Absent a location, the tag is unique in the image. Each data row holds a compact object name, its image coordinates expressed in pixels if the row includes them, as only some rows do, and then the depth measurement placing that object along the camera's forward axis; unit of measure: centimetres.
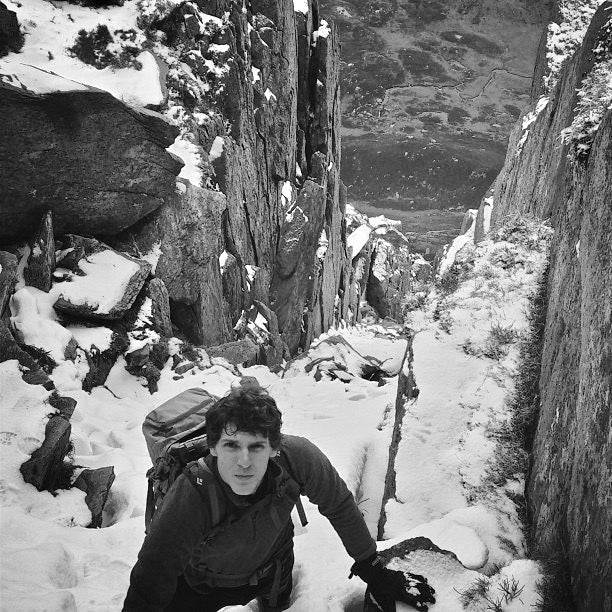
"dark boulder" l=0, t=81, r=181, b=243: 740
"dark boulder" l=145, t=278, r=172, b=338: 913
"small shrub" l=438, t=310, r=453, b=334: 554
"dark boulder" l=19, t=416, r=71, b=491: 440
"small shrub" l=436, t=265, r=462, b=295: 688
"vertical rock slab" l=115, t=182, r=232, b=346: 999
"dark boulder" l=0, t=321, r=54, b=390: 564
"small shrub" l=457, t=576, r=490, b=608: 259
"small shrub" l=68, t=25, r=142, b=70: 1162
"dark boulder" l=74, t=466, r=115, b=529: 443
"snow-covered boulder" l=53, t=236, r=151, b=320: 768
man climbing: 216
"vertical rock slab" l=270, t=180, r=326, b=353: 2136
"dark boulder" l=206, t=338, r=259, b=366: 1116
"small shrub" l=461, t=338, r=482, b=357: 506
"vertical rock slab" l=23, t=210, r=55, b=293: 736
